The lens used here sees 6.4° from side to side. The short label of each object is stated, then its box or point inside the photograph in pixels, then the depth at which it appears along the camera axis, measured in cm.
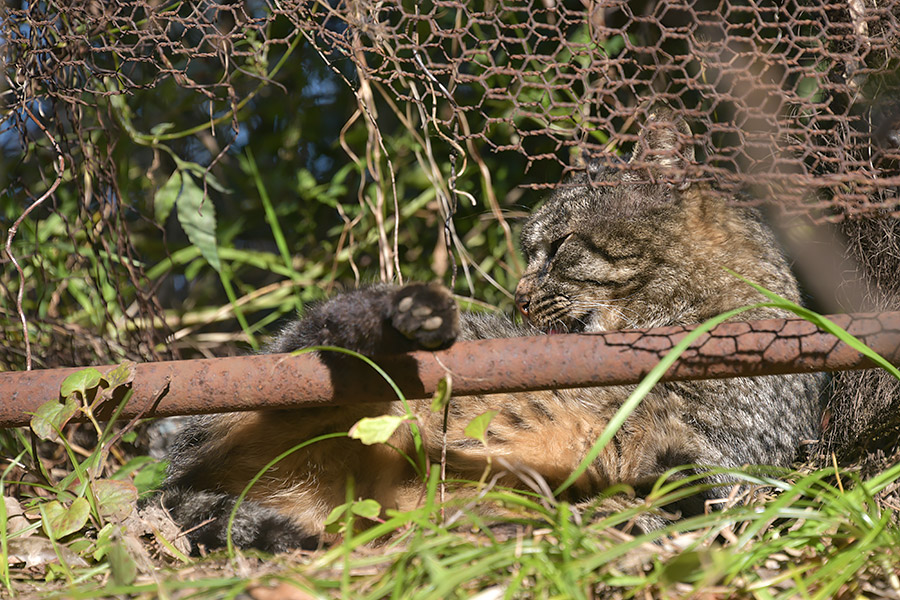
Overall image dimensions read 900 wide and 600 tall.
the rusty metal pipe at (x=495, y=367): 467
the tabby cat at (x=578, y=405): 477
